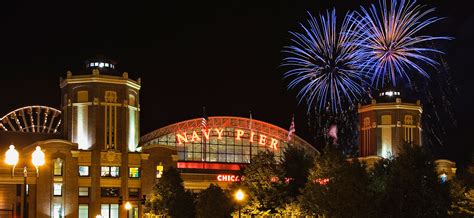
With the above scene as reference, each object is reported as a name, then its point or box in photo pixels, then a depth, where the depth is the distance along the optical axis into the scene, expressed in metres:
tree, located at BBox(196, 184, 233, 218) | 84.69
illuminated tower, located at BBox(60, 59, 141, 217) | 110.00
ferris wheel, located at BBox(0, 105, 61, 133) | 128.25
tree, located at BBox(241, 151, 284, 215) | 78.25
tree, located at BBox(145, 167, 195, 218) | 90.19
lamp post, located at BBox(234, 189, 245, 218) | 68.00
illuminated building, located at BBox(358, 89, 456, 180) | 133.62
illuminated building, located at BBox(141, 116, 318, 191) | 136.88
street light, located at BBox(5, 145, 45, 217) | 49.81
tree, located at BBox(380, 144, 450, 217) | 55.34
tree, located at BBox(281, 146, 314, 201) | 80.38
